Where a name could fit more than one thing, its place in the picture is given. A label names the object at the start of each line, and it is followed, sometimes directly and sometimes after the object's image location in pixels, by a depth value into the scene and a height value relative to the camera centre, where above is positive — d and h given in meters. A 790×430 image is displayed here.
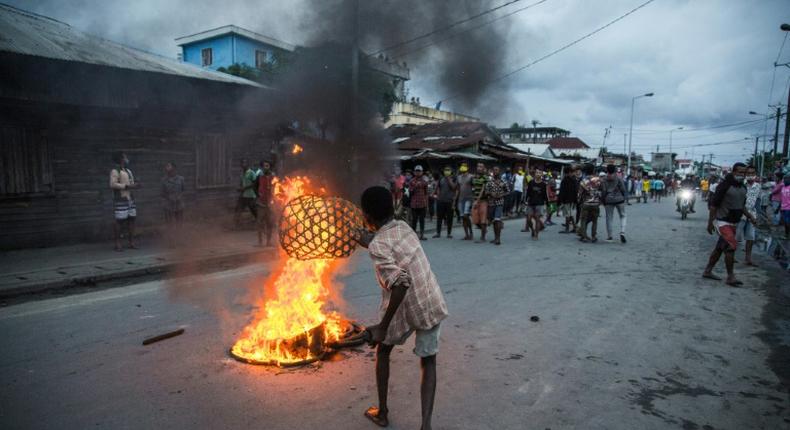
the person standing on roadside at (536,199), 10.91 -0.42
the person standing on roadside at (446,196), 10.98 -0.36
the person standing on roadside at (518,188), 17.27 -0.26
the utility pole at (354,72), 8.66 +2.07
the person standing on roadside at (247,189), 10.52 -0.22
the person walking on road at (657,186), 30.33 -0.28
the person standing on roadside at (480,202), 10.46 -0.47
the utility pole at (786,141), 23.71 +2.12
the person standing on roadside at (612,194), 10.38 -0.28
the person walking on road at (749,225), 8.20 -0.75
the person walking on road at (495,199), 10.30 -0.40
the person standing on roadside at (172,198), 9.49 -0.39
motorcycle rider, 17.70 -0.12
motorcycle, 17.25 -0.67
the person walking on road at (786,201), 12.38 -0.50
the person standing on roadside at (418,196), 10.80 -0.36
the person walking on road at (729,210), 6.62 -0.39
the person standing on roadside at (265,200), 9.33 -0.42
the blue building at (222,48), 25.81 +7.58
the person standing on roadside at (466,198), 10.85 -0.41
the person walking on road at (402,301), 2.67 -0.68
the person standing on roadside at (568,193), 11.96 -0.30
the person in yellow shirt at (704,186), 29.11 -0.26
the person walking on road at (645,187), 29.69 -0.35
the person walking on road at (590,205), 10.49 -0.52
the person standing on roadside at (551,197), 13.57 -0.46
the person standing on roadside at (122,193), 8.42 -0.26
